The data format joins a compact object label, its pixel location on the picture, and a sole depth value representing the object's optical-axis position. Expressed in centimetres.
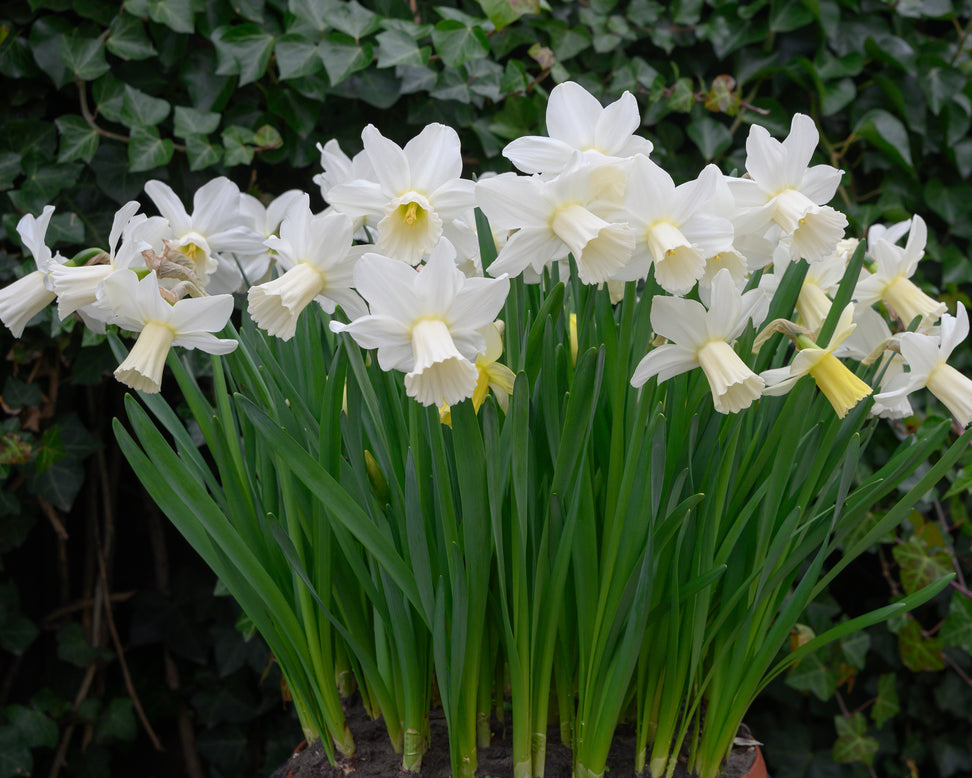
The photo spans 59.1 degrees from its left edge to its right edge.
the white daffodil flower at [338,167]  72
